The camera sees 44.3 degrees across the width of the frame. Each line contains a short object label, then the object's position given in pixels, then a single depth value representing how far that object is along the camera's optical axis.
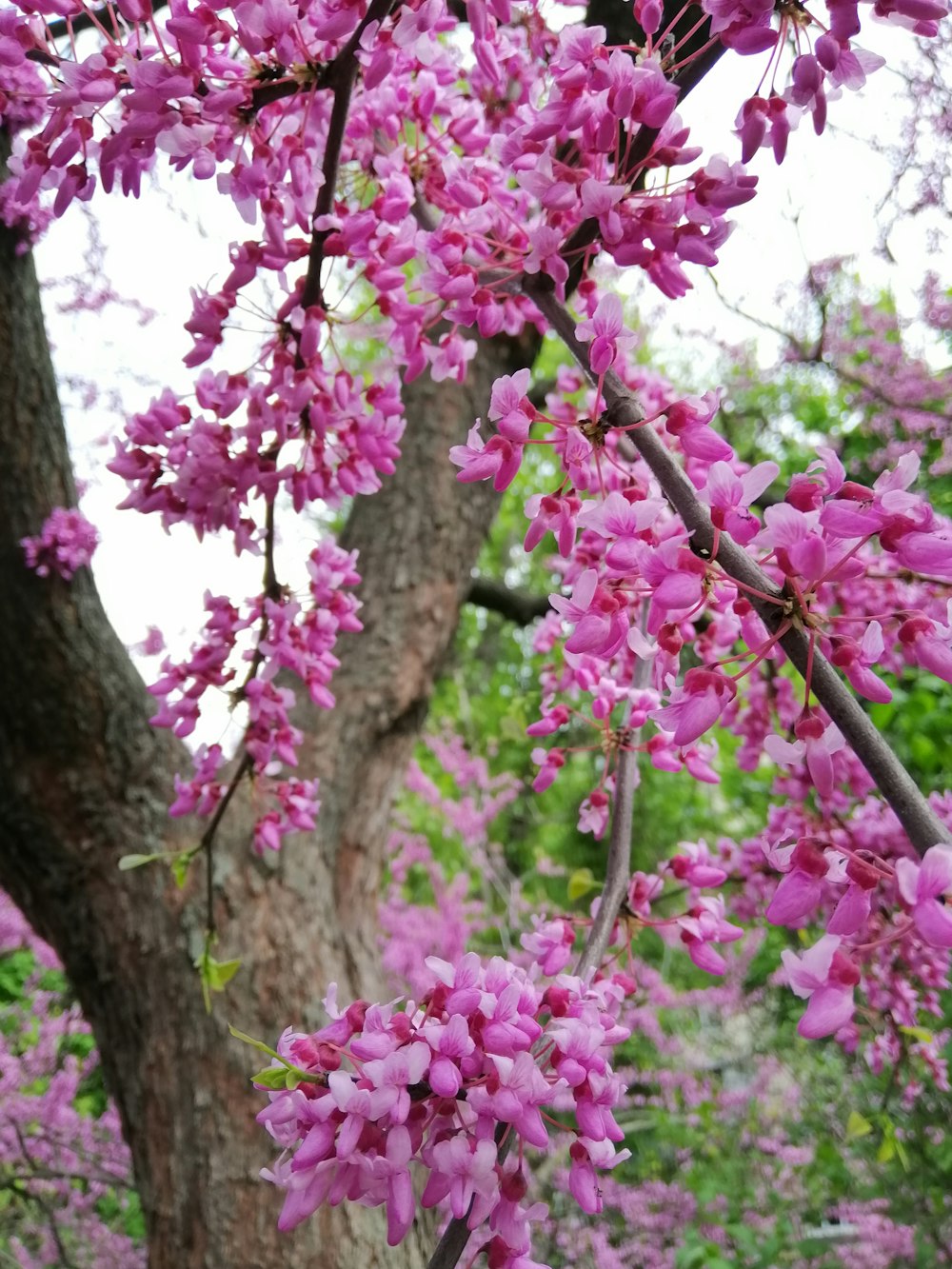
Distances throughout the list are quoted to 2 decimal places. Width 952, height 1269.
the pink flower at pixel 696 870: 0.24
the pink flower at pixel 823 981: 0.13
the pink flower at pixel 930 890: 0.13
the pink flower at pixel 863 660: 0.15
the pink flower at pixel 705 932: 0.23
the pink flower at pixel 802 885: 0.14
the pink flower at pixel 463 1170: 0.16
